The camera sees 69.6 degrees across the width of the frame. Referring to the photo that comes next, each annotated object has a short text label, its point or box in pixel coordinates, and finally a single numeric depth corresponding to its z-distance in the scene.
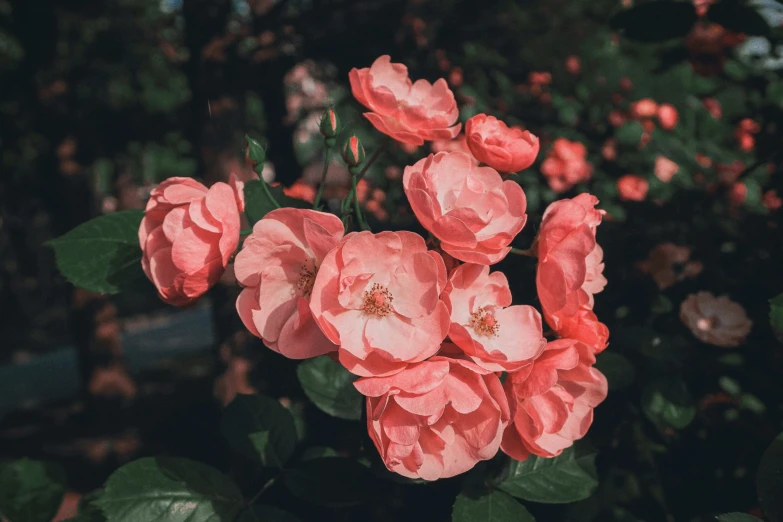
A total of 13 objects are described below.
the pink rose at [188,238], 0.72
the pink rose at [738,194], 2.08
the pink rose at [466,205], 0.70
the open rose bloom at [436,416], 0.64
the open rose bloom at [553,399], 0.71
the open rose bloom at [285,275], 0.68
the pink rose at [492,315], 0.72
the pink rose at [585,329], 0.74
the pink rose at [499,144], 0.85
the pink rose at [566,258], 0.72
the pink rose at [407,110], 0.89
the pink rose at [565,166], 2.43
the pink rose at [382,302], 0.65
